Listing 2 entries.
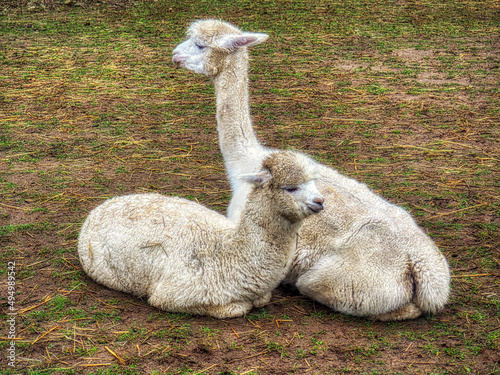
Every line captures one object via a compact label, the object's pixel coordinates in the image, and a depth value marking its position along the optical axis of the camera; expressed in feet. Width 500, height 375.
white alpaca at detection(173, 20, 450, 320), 28.09
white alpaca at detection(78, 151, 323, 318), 27.17
